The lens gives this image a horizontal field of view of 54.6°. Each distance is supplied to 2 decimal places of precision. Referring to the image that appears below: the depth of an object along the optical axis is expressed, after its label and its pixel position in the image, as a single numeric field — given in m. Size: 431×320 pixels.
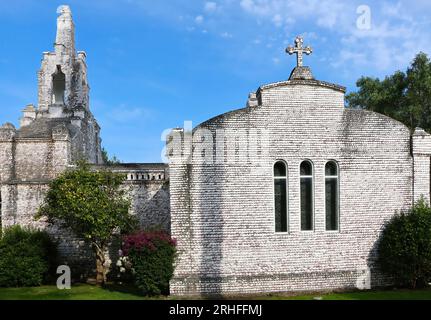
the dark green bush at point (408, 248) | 14.90
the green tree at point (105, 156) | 53.89
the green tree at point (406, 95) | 29.04
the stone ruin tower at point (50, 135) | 20.17
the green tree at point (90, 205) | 16.28
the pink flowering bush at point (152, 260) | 14.49
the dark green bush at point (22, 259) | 17.28
